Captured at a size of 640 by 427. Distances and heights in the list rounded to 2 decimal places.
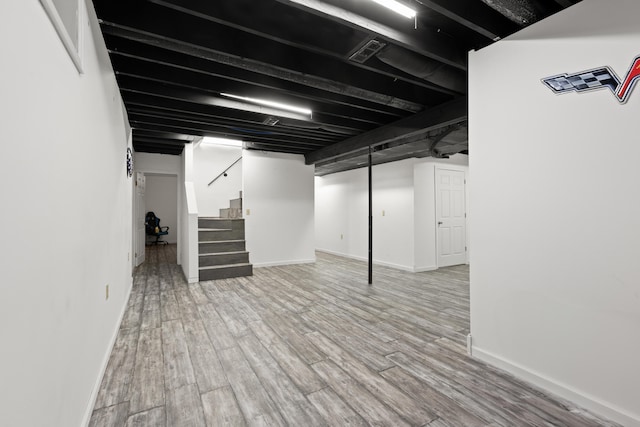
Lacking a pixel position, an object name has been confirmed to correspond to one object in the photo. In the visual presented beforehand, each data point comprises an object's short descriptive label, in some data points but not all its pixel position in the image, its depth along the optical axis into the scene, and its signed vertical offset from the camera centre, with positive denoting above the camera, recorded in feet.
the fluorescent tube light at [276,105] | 10.77 +4.50
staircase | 17.02 -2.16
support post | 16.19 -1.20
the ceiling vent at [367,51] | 7.49 +4.48
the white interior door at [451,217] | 20.68 -0.28
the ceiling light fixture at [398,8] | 6.13 +4.59
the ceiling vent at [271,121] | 13.37 +4.47
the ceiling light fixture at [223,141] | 18.16 +4.88
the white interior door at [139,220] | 19.94 -0.30
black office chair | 31.47 -1.33
